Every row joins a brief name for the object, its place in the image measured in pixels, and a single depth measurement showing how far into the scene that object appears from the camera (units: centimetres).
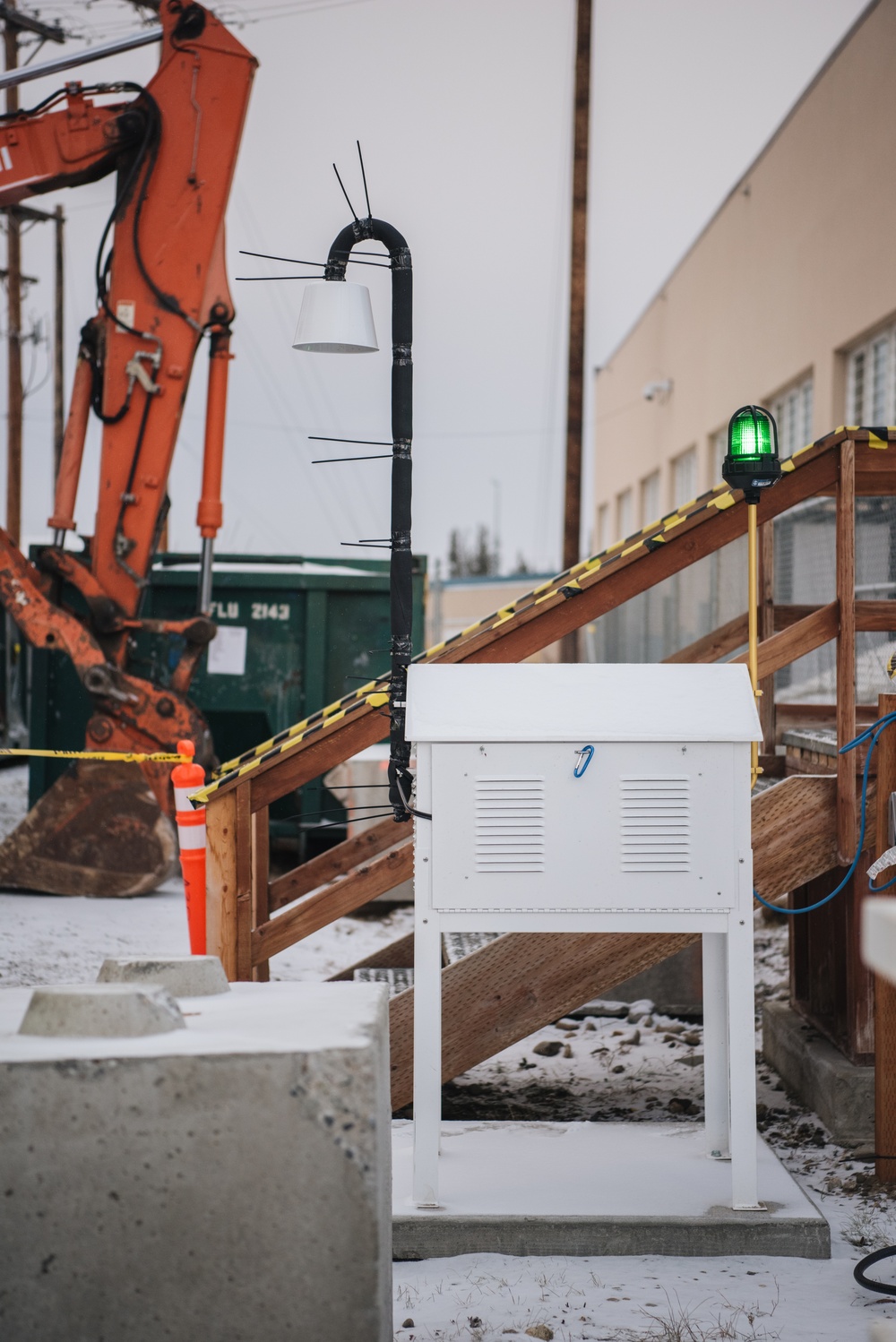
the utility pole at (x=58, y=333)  3069
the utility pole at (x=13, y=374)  2714
